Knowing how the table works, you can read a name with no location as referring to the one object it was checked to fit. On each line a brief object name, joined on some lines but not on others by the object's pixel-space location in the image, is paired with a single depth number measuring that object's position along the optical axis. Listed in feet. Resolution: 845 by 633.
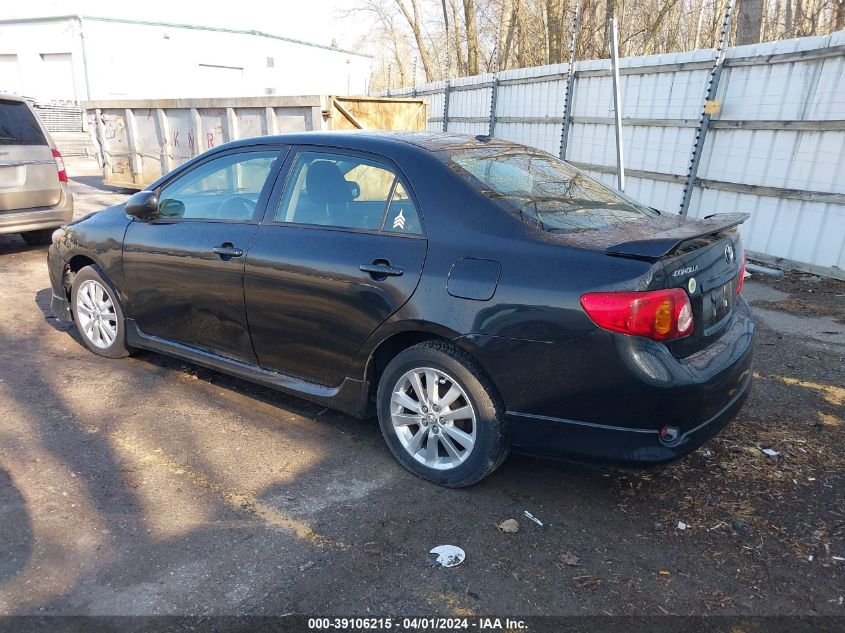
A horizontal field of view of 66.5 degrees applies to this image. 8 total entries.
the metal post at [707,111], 24.34
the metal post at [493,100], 40.83
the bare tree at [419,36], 87.81
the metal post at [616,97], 21.93
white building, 96.12
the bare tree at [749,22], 33.14
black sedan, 8.82
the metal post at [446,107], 48.09
